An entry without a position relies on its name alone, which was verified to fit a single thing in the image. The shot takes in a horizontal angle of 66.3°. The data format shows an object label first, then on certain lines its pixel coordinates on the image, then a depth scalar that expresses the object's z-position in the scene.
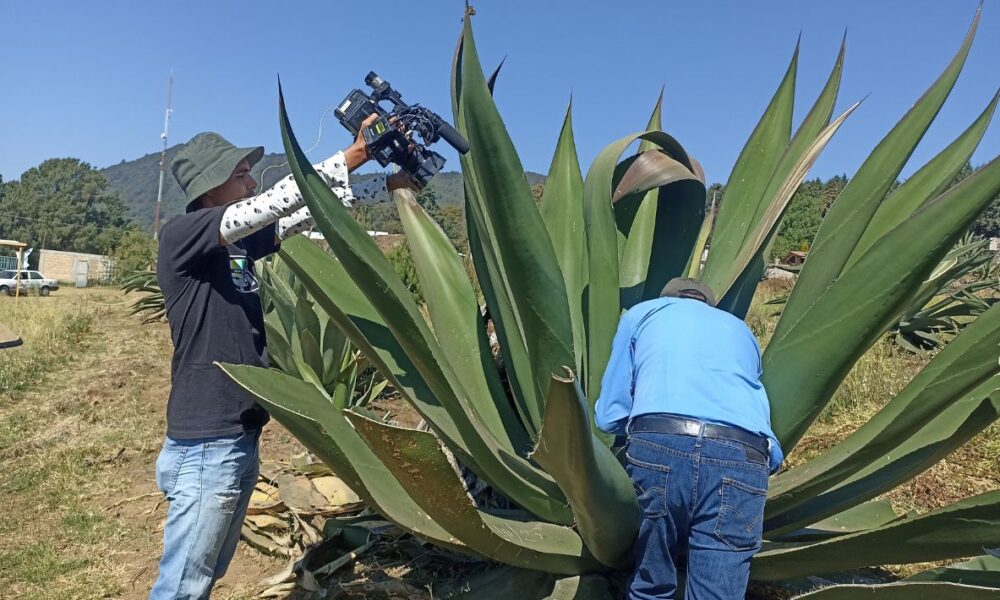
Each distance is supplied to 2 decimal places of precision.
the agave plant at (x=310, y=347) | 4.05
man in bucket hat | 1.90
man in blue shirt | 1.60
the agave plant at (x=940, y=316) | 5.84
